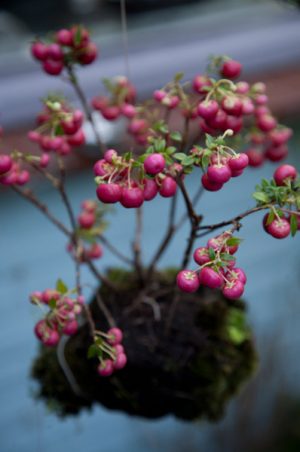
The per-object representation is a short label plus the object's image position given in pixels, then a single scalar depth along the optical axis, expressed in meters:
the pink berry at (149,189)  0.55
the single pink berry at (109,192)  0.52
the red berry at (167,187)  0.56
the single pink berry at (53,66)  0.77
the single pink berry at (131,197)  0.52
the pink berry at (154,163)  0.51
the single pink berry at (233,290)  0.52
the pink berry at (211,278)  0.51
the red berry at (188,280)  0.53
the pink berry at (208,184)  0.53
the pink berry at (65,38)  0.75
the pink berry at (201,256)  0.53
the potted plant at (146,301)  0.66
